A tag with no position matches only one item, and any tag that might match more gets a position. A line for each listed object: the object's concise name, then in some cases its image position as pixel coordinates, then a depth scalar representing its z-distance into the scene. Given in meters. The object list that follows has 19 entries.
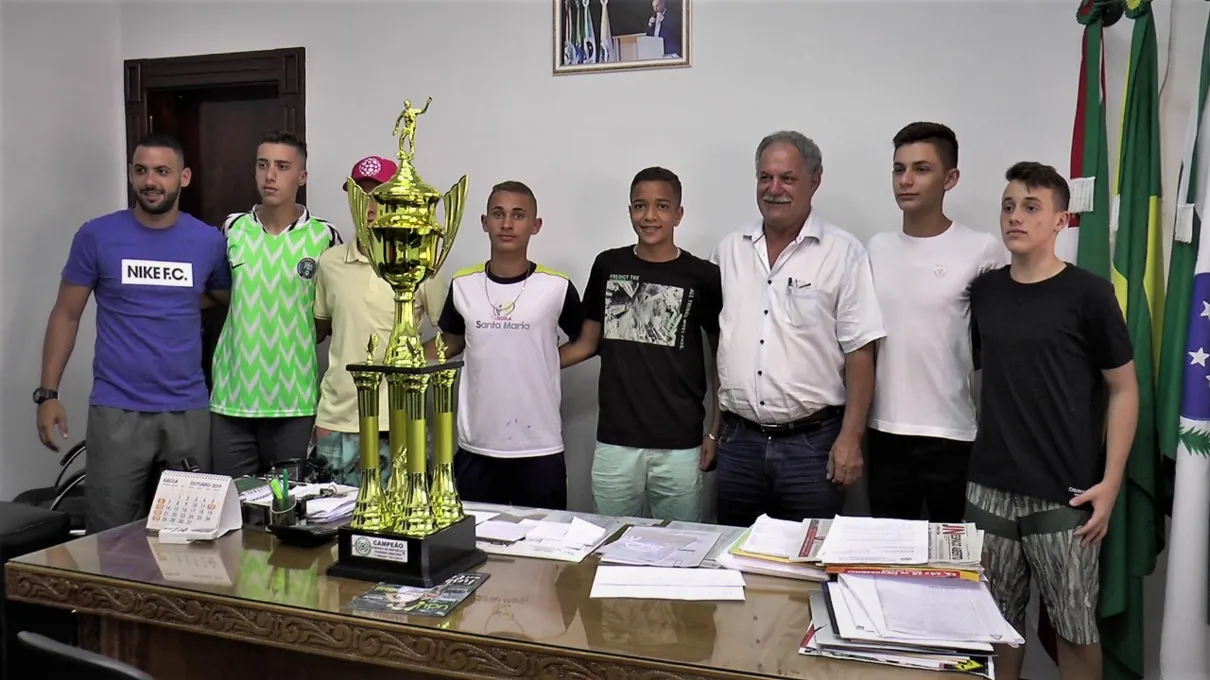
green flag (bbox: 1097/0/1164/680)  2.28
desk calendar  1.83
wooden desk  1.30
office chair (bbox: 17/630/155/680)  1.11
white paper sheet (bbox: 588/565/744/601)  1.52
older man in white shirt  2.42
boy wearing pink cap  2.72
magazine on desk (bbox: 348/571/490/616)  1.44
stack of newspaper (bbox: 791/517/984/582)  1.56
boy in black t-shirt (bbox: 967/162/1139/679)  2.02
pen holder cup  1.83
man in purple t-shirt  2.79
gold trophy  1.60
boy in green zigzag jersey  2.80
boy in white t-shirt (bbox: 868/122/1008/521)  2.36
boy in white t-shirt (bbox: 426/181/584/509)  2.65
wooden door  3.58
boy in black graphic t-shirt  2.56
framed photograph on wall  3.06
